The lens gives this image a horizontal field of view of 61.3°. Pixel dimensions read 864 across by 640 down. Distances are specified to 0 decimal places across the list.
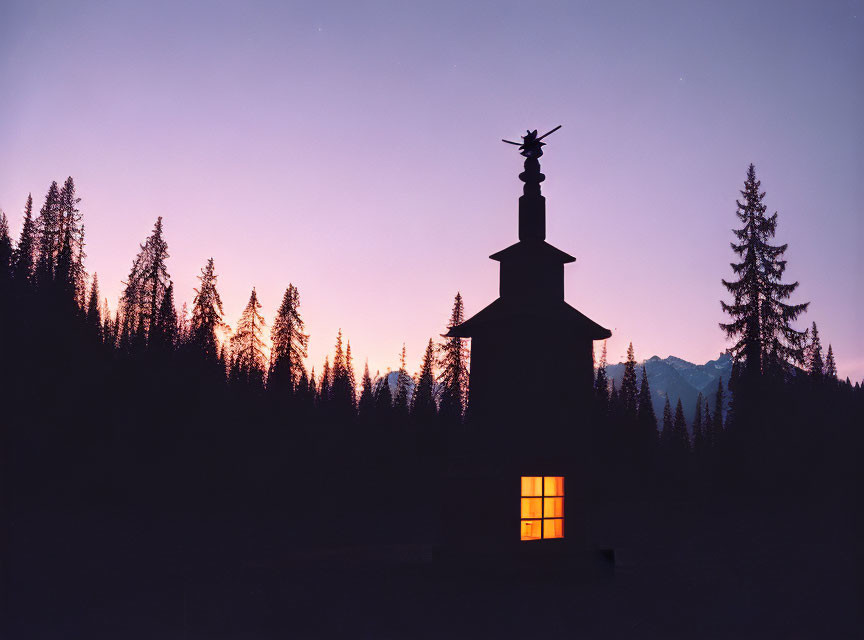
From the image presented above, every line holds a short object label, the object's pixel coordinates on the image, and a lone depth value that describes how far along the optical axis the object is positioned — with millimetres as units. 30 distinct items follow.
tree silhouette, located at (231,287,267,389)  64681
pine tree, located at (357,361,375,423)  51231
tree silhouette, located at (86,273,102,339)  45656
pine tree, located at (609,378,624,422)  53522
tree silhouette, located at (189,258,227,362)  59844
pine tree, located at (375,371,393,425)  49141
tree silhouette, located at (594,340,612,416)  50969
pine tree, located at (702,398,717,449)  79288
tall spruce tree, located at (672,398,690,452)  73738
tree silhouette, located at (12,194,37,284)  48156
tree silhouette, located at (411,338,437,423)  47719
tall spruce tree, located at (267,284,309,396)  62716
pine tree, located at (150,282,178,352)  42512
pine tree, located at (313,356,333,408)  66662
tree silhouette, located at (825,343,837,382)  80031
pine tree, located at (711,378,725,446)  59700
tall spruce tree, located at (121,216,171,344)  57812
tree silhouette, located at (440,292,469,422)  47719
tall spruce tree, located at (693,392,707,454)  74581
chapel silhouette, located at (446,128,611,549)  16516
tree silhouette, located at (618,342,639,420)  55500
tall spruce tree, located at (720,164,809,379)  34469
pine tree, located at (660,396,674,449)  71750
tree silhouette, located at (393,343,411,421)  48812
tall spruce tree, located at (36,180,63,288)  61094
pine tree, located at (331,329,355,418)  55188
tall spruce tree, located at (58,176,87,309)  61344
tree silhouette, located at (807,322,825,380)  57812
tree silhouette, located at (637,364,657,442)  55781
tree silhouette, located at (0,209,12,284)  41125
